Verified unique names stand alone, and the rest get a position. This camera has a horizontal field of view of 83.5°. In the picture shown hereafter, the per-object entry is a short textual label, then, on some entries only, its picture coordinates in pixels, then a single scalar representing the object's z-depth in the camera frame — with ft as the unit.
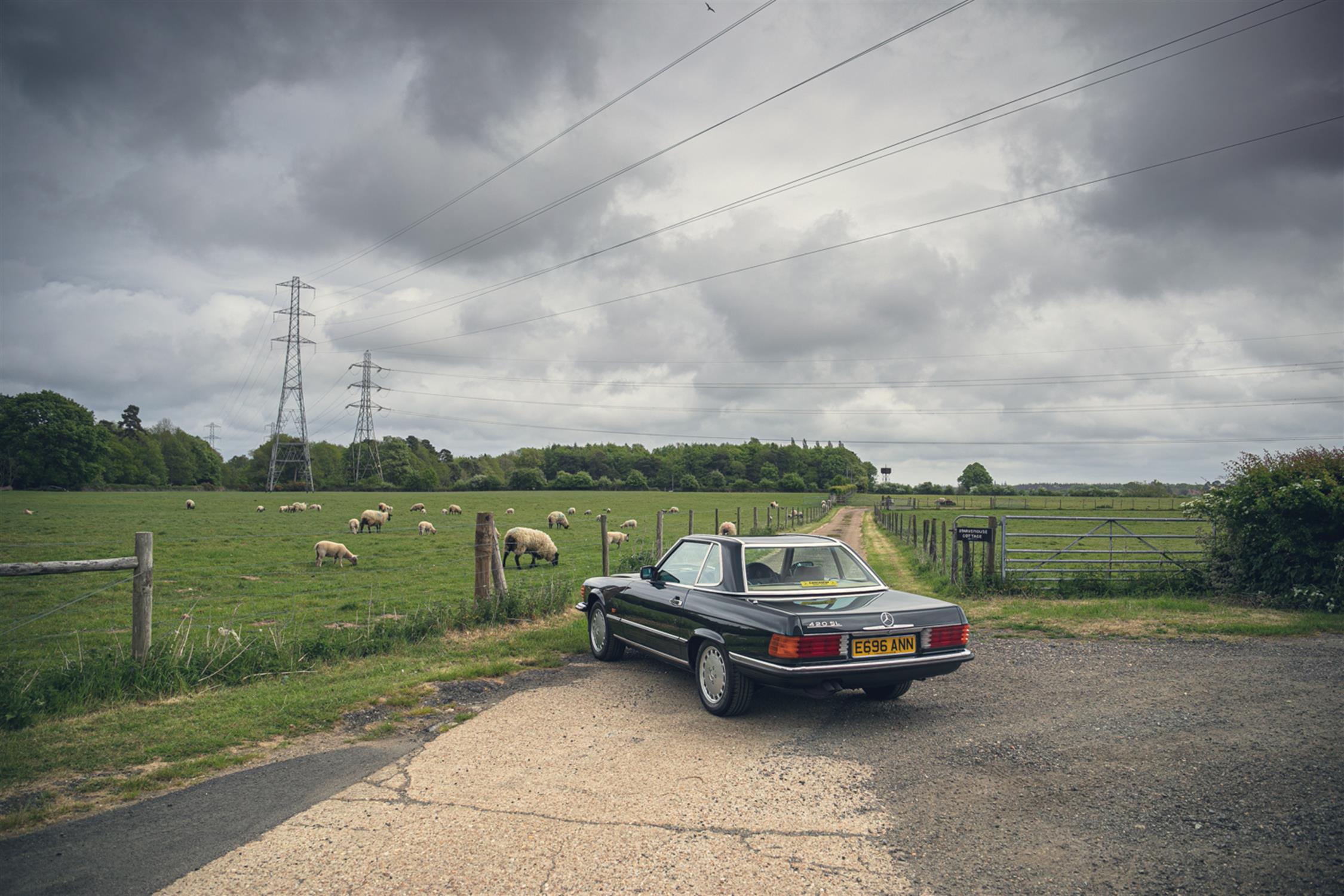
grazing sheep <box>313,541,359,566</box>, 72.90
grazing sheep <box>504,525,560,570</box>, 77.10
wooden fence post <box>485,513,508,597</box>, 37.17
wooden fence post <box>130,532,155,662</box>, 24.68
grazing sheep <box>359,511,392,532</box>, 121.49
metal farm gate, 49.39
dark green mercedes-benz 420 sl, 20.15
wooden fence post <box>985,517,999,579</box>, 49.16
